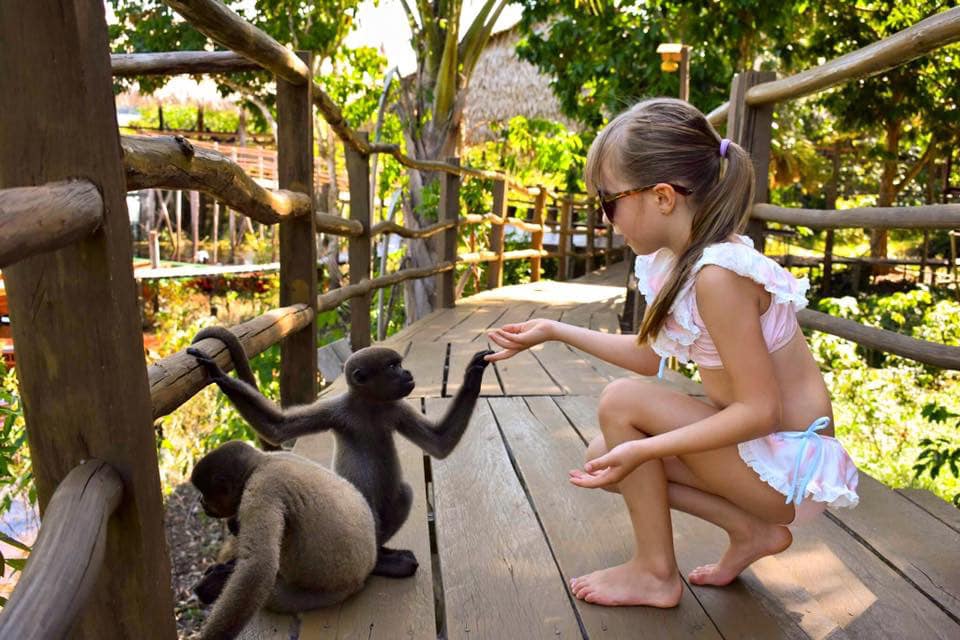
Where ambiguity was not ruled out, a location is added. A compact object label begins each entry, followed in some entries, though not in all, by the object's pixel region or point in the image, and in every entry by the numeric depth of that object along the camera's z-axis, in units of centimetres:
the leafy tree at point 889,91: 1299
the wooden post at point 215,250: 1856
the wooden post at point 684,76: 718
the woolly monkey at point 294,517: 179
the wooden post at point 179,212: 1958
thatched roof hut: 1939
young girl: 188
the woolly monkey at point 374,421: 228
